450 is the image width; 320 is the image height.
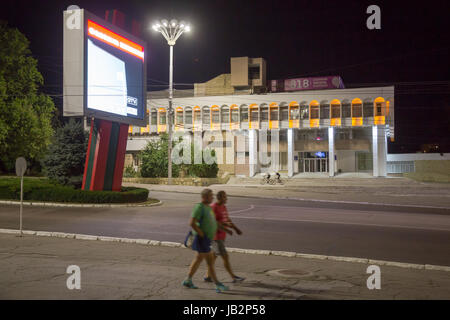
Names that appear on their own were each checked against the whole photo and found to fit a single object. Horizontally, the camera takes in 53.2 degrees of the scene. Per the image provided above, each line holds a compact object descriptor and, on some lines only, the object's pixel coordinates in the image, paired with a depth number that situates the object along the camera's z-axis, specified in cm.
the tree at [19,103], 3123
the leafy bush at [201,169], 4469
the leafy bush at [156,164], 4428
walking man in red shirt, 754
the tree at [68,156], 2567
